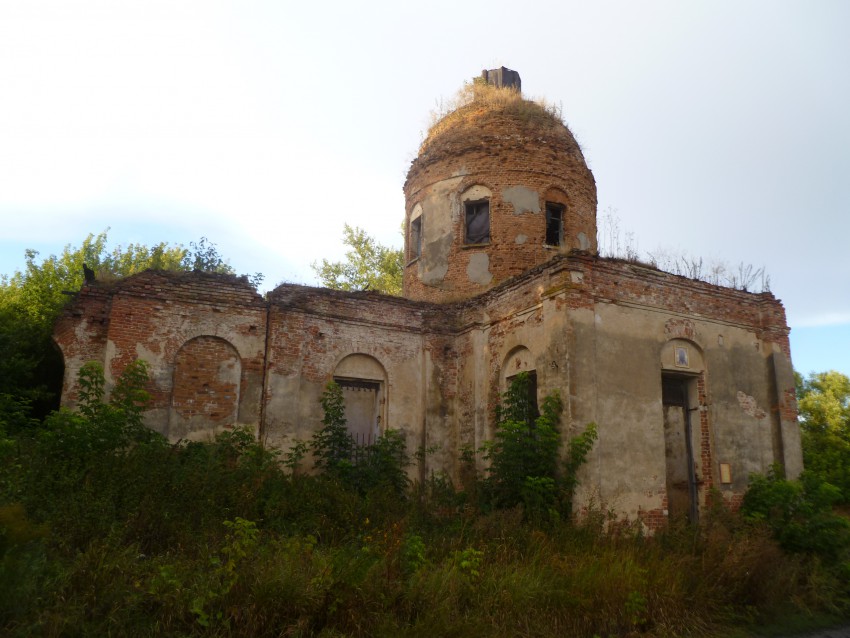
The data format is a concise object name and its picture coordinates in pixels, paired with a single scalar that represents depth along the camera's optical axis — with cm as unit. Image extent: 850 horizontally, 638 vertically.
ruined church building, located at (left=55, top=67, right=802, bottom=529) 1063
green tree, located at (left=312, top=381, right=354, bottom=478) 1168
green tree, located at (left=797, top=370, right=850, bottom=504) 2028
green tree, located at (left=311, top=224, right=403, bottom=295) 2991
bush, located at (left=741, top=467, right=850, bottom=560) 973
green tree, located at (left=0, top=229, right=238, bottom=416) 1277
